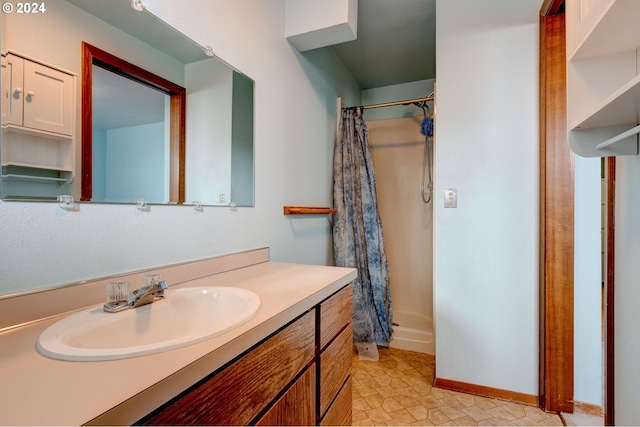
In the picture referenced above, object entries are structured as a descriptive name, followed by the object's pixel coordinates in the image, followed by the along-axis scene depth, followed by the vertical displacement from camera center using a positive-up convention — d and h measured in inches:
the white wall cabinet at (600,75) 29.6 +16.7
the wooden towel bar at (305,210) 70.2 +0.9
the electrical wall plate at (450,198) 72.8 +4.0
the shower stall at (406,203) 112.4 +4.1
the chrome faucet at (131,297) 29.8 -8.7
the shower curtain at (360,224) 95.1 -3.3
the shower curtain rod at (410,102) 90.9 +35.1
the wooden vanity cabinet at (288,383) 21.1 -15.6
